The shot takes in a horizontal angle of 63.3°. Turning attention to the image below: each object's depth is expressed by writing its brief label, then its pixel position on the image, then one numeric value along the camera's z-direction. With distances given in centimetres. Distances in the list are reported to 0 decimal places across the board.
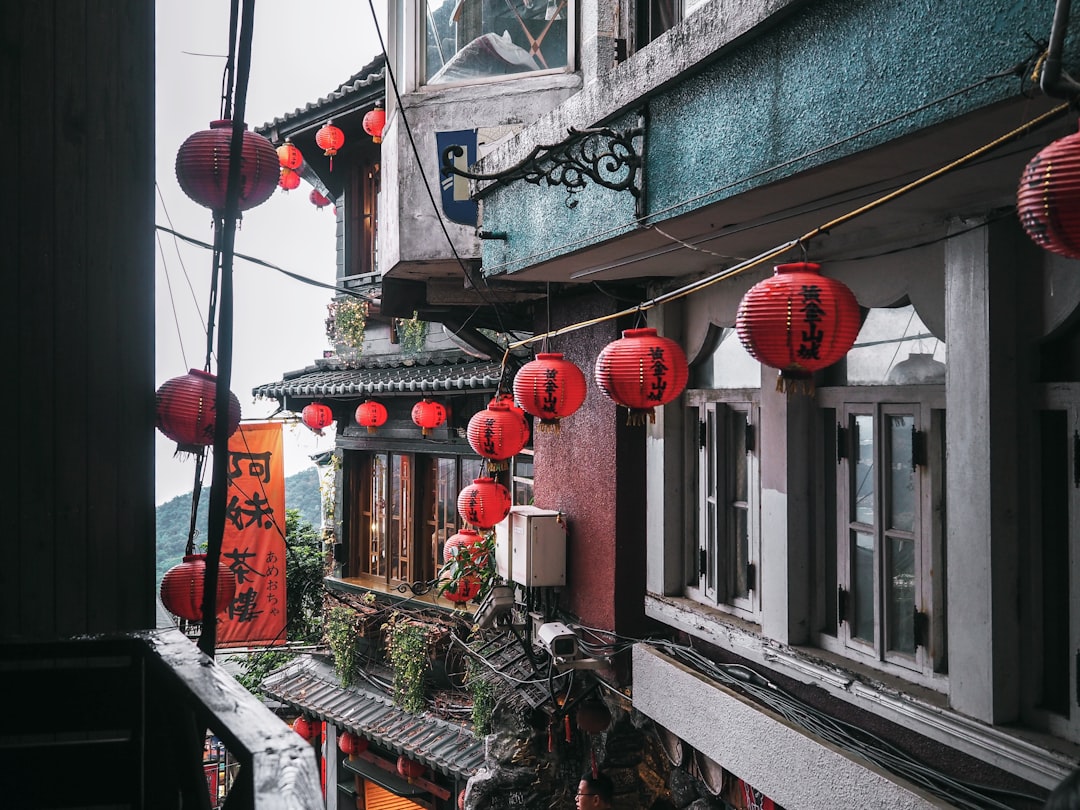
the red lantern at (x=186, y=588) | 806
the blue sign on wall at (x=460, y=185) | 1042
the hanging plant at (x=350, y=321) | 1991
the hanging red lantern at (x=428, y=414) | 1516
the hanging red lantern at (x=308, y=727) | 1836
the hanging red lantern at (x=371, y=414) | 1691
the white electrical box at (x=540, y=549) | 962
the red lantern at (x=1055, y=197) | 277
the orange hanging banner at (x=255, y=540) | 1429
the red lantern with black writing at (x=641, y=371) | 610
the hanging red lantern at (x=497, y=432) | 911
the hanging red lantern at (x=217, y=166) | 662
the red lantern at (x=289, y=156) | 1884
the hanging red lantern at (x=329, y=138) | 1794
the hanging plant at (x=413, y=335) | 1830
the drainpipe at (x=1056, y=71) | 302
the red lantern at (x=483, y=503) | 1010
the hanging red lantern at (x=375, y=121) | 1653
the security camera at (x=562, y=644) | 872
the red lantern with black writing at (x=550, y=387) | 765
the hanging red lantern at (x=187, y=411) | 682
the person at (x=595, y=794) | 880
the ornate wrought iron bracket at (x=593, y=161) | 650
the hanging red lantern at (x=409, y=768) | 1529
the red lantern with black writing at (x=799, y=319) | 434
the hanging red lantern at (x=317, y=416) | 1775
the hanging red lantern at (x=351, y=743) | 1698
